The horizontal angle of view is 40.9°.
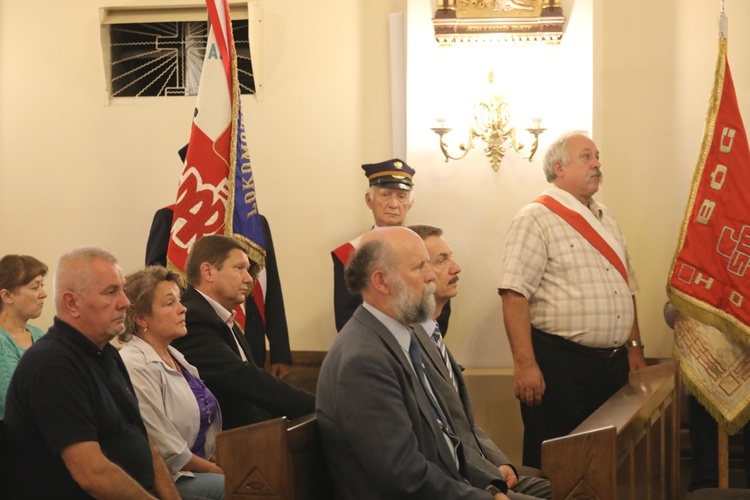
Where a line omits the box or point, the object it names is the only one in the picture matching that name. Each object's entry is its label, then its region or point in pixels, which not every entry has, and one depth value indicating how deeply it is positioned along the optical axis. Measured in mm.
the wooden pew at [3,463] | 2764
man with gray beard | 2707
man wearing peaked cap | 4809
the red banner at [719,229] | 4629
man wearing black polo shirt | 2672
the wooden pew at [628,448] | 2885
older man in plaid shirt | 4426
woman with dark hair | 4180
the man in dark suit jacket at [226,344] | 3562
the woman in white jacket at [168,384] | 3234
